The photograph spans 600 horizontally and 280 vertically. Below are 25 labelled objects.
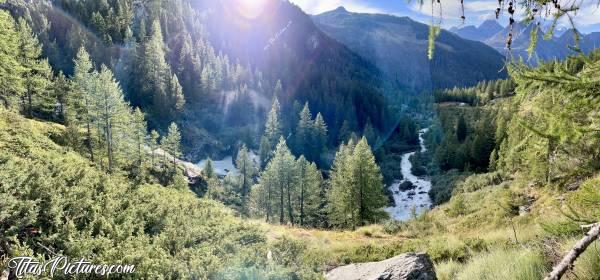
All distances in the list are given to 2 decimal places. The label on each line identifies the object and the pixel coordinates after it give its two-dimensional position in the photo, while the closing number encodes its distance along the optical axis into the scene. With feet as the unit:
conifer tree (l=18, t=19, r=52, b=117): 162.09
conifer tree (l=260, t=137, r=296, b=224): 161.48
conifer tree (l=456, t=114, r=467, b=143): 304.71
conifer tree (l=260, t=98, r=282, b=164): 327.26
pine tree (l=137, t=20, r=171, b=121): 318.65
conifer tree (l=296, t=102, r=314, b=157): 336.70
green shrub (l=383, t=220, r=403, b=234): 71.63
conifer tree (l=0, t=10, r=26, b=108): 115.71
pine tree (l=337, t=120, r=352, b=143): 394.32
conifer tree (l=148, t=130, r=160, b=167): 186.02
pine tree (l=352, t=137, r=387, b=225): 127.85
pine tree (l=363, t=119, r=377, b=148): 375.66
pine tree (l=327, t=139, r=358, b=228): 128.36
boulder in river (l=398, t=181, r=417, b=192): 253.85
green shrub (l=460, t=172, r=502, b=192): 135.68
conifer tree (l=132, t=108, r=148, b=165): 178.40
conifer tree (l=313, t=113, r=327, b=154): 339.18
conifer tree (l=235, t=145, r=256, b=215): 212.43
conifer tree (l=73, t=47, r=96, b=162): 144.56
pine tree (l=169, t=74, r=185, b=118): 330.54
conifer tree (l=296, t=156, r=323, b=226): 165.28
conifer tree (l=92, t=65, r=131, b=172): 142.61
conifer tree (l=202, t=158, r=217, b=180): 211.78
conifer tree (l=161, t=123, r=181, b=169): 201.98
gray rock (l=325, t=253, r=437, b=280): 21.62
